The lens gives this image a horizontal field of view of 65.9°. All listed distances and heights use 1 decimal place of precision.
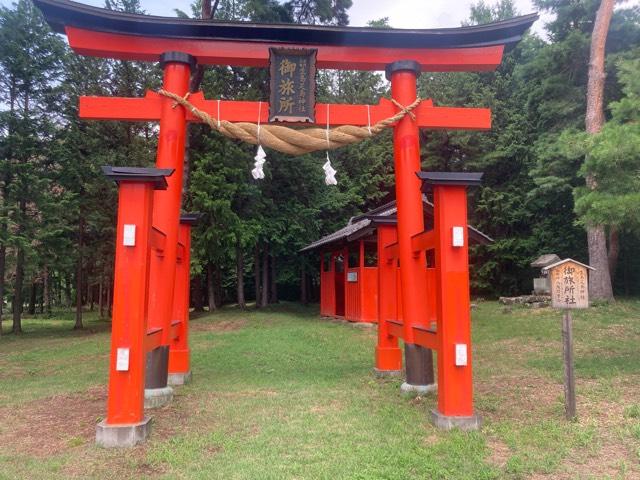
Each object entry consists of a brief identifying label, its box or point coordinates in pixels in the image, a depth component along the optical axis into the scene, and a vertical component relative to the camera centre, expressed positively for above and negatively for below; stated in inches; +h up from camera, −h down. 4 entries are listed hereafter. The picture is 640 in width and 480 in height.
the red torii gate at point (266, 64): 254.1 +122.3
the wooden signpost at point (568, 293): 205.6 -2.7
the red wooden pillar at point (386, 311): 303.7 -15.7
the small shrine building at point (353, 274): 621.5 +16.8
